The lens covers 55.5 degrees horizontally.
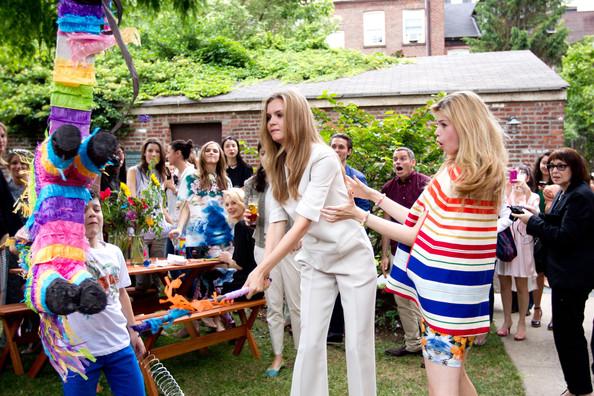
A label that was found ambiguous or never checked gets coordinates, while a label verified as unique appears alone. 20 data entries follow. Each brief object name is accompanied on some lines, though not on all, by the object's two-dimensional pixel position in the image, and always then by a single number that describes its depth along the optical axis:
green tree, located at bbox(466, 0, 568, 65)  31.56
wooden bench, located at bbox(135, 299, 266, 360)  4.67
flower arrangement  5.34
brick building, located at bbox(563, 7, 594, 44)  57.00
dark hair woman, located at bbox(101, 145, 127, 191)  6.52
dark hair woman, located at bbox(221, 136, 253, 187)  7.50
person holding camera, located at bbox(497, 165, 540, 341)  6.14
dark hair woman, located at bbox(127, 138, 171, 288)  6.91
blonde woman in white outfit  3.21
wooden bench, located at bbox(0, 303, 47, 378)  4.63
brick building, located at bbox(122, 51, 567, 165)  12.30
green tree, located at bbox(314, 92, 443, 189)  6.73
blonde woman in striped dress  2.56
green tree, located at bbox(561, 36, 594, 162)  27.98
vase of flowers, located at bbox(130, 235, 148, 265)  5.62
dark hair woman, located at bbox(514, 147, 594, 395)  4.06
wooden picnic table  4.71
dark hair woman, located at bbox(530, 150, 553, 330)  6.68
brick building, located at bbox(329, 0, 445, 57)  36.84
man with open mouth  5.55
